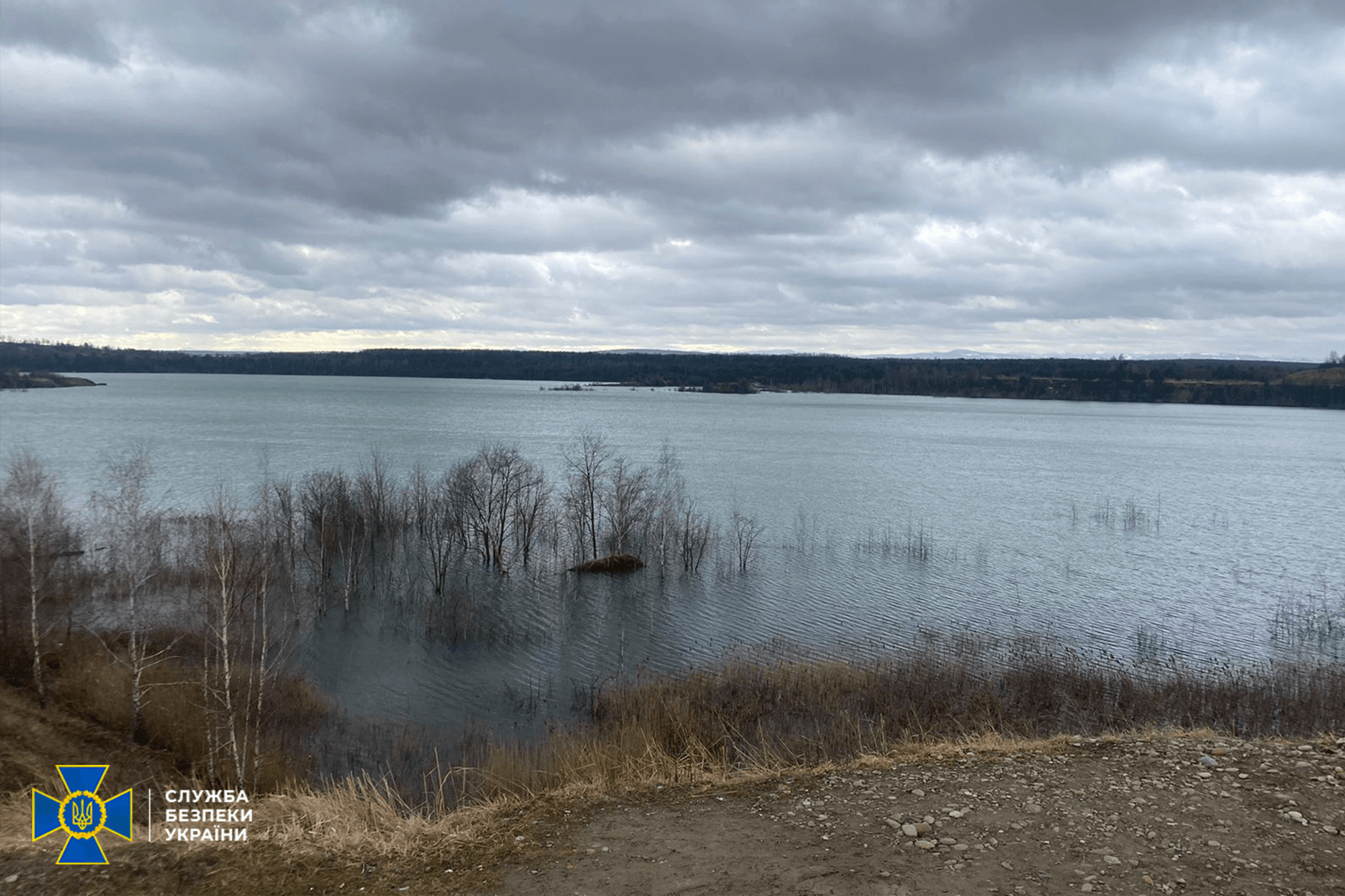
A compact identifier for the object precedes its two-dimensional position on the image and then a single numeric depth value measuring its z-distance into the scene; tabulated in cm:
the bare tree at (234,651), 1619
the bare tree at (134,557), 1902
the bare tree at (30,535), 2125
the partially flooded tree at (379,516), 3872
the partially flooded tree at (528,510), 3903
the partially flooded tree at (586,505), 3884
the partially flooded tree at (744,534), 3716
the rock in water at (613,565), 3622
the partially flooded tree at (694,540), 3666
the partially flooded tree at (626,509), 3856
